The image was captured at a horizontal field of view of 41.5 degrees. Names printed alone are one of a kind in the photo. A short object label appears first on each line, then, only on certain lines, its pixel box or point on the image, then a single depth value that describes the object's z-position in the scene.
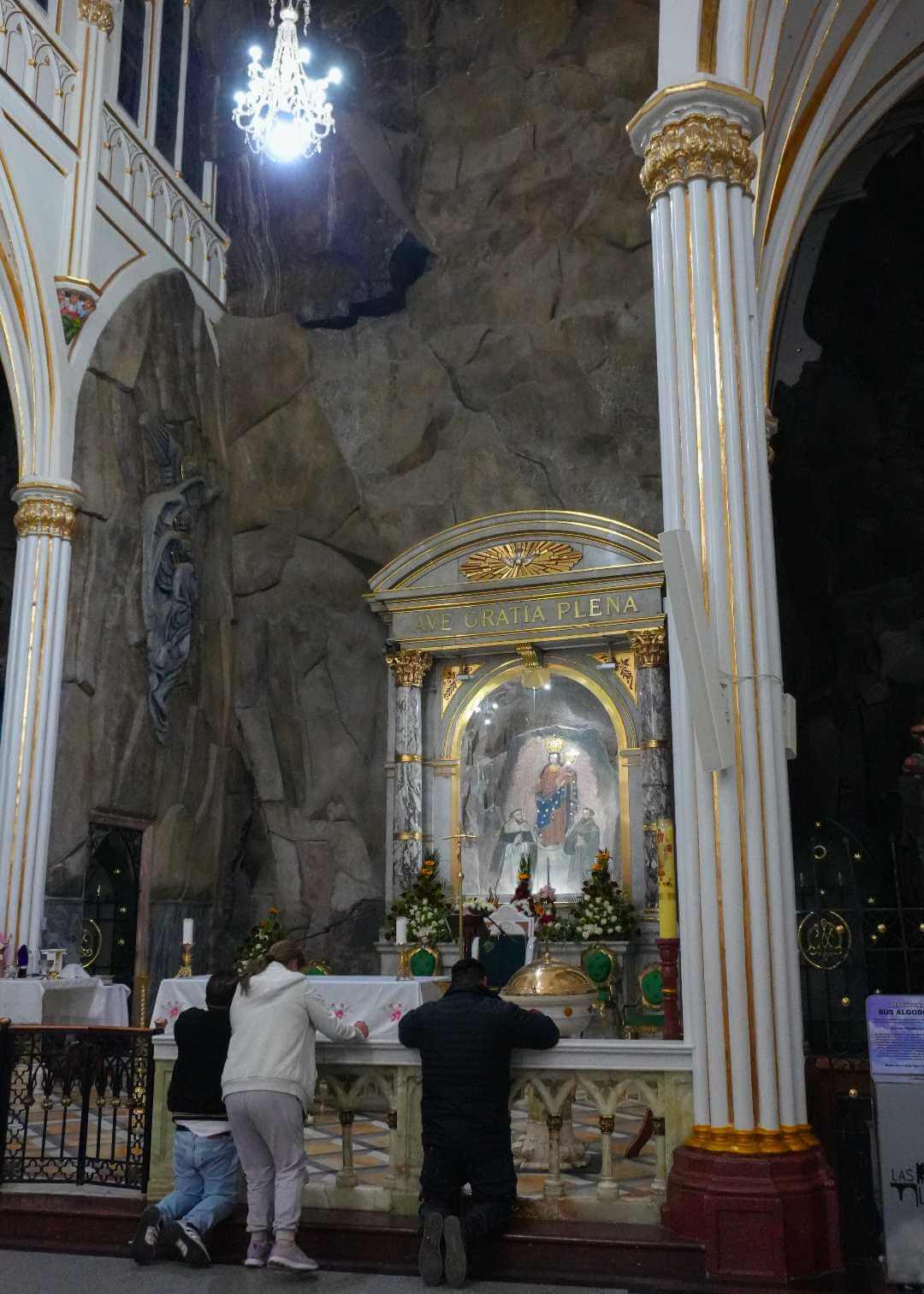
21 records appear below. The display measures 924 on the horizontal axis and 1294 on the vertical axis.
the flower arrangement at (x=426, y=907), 12.93
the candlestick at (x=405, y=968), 8.09
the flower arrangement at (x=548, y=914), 10.37
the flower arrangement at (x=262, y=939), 13.59
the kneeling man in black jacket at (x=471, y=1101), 5.16
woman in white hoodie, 5.16
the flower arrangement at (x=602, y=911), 12.63
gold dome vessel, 6.48
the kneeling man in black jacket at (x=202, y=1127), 5.50
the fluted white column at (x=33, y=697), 11.11
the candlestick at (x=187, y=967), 8.25
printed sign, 4.85
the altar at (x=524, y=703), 13.49
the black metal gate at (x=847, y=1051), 5.66
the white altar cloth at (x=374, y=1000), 7.41
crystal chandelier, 11.07
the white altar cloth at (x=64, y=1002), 9.48
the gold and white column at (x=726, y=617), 5.34
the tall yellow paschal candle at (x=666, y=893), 6.40
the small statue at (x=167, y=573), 13.34
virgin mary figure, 13.83
